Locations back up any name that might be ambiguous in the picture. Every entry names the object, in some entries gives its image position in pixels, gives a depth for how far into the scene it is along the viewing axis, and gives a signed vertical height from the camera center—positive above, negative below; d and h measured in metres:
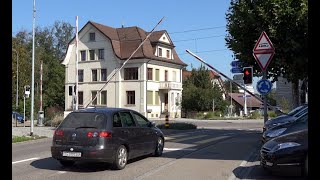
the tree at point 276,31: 18.11 +3.11
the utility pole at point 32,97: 23.47 +0.35
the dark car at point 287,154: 8.29 -0.98
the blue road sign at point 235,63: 22.16 +1.94
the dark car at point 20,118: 48.58 -1.62
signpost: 13.34 +1.53
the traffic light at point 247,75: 15.82 +0.97
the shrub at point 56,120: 34.29 -1.32
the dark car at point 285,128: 10.96 -0.70
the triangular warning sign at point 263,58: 13.46 +1.34
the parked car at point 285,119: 15.02 -0.58
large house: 61.94 +4.78
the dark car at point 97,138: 10.59 -0.85
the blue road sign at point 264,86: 14.60 +0.53
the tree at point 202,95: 64.31 +1.09
